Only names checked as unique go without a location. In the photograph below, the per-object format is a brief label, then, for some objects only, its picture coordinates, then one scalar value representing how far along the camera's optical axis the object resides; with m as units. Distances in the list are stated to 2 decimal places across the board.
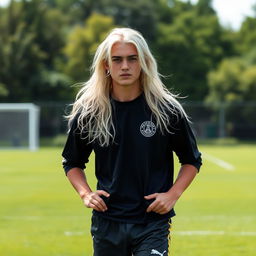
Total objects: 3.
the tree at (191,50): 68.00
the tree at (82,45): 61.41
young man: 4.09
